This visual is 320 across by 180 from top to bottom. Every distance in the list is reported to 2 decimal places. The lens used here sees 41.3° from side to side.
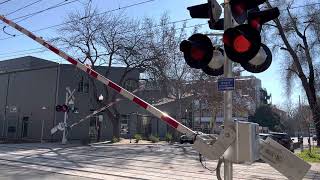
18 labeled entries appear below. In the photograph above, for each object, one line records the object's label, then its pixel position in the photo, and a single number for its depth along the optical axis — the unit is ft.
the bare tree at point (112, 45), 121.08
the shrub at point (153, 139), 134.90
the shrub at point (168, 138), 140.13
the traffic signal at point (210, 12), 17.76
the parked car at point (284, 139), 102.22
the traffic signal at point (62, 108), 103.89
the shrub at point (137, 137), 132.74
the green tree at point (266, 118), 289.94
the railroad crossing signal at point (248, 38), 15.57
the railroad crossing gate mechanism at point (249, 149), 14.51
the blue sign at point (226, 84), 16.67
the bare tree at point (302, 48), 107.65
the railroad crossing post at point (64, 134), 106.88
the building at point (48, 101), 139.23
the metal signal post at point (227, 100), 15.93
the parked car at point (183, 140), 135.51
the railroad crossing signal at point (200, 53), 17.26
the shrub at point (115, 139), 123.74
